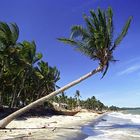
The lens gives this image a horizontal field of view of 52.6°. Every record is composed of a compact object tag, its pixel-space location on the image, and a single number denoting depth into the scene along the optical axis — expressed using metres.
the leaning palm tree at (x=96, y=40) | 9.35
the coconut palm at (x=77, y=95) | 50.55
